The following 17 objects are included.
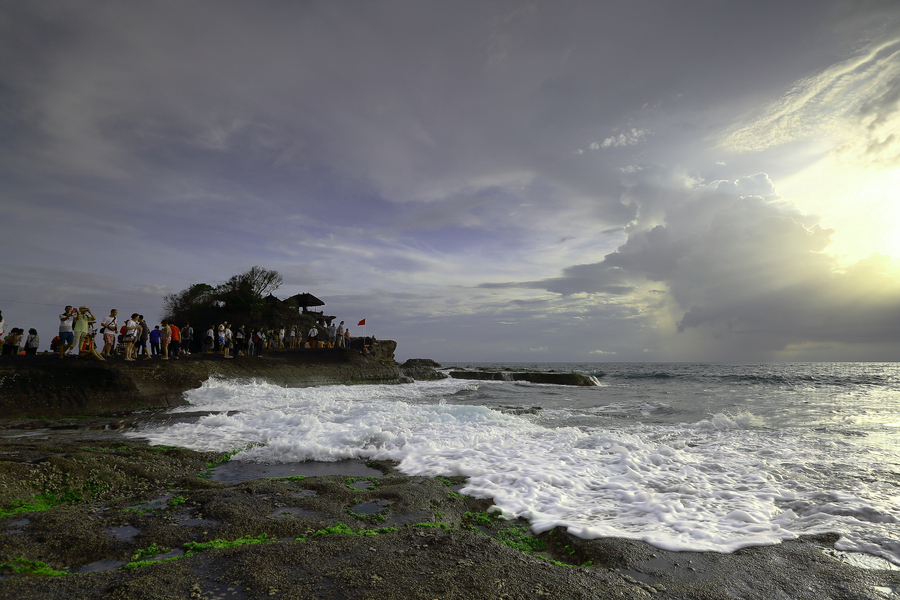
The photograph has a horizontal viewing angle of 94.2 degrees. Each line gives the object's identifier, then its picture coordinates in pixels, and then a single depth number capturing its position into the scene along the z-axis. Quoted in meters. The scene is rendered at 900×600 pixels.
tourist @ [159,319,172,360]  17.98
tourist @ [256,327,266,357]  24.79
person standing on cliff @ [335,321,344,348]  32.79
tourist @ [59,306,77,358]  14.21
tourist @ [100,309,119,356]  15.17
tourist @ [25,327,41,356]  16.61
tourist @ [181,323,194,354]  21.53
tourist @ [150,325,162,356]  18.58
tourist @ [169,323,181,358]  19.09
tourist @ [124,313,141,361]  16.52
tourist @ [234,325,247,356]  24.30
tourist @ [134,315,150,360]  18.31
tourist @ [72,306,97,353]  14.10
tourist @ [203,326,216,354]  22.28
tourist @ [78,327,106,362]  14.38
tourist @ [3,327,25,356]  16.95
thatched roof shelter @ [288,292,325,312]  50.84
